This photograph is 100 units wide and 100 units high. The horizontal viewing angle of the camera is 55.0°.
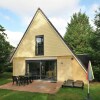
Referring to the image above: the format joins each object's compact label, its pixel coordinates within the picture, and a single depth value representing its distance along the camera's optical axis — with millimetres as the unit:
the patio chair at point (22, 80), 10570
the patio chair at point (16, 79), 10600
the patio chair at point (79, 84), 9551
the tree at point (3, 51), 13979
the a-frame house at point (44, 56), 11674
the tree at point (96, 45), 11989
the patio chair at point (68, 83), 9736
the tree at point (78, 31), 23838
